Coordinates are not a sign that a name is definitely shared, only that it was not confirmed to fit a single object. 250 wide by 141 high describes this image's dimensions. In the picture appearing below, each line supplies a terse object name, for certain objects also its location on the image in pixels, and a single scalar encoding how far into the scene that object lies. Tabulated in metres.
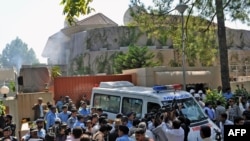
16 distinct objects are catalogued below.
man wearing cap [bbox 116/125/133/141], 6.45
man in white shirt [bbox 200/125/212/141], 6.34
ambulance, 9.56
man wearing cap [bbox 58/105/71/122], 10.79
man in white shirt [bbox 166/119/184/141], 7.54
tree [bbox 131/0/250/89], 16.47
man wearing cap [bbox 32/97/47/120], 13.11
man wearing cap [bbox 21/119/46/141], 8.04
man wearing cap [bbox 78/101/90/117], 11.94
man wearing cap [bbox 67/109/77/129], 9.83
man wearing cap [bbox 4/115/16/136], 9.62
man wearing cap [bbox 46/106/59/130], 10.38
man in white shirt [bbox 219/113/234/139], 8.48
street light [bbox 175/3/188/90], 12.33
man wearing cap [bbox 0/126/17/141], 7.53
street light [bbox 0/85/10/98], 16.52
